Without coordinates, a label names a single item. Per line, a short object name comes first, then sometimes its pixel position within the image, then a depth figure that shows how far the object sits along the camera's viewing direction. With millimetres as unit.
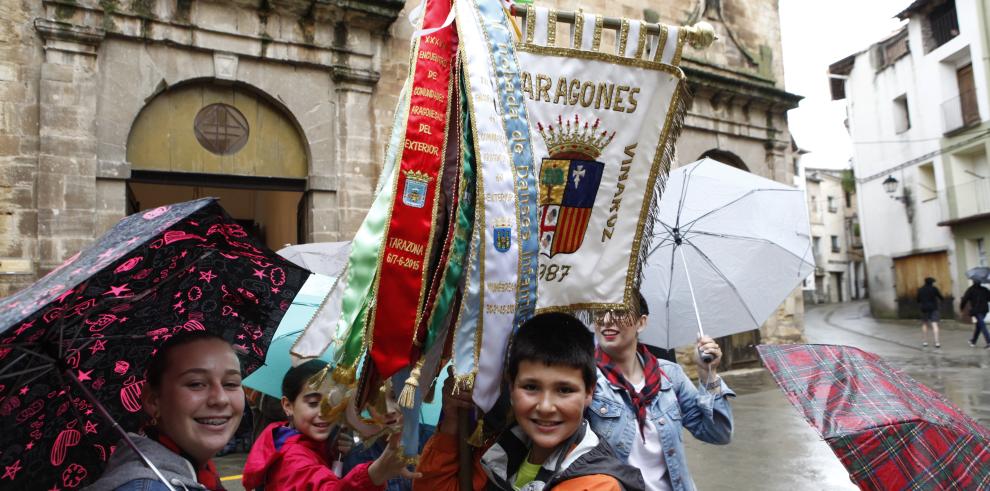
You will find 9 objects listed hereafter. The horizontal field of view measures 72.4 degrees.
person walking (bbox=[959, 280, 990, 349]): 16125
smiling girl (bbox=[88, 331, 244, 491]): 1864
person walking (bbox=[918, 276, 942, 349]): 16828
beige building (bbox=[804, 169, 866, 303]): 49531
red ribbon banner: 1468
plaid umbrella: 1551
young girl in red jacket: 2303
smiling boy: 1767
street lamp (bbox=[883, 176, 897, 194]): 26406
